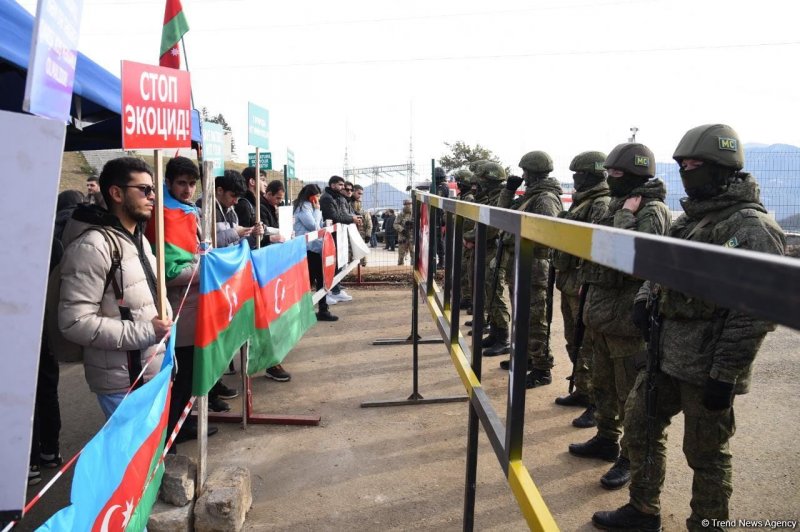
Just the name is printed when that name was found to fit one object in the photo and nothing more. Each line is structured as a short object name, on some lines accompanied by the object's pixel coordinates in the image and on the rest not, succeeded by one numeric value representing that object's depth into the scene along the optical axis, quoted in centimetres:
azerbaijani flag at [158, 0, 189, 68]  382
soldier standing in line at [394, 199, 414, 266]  1410
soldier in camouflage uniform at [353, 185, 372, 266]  1272
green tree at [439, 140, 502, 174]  3656
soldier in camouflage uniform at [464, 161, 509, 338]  662
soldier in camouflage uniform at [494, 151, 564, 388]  558
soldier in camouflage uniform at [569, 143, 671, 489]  362
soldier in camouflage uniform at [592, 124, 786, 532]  248
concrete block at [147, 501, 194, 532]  304
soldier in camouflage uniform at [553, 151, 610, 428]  466
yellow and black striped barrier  72
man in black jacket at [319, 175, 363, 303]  831
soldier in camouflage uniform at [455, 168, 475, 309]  855
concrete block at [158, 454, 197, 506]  319
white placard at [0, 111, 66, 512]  156
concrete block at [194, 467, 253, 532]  316
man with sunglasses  264
